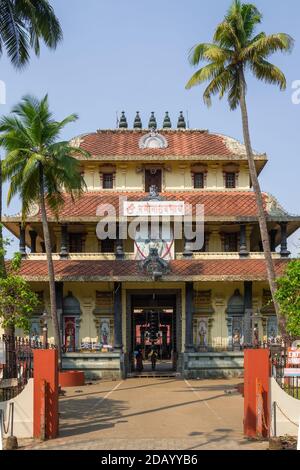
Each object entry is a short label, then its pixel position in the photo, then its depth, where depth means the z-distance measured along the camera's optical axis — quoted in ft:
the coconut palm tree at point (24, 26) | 70.49
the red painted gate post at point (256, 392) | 46.26
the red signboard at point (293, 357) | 53.93
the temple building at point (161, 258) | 101.86
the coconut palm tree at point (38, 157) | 83.82
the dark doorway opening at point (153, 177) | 117.19
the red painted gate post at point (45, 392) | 46.62
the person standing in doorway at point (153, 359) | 119.24
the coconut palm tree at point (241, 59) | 83.82
